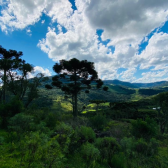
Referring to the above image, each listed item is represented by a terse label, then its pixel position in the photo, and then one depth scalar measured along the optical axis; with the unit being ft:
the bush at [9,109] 31.76
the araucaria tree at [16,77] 56.90
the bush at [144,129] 35.27
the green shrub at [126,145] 25.81
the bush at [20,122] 23.75
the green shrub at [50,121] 36.48
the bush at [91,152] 18.31
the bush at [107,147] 22.10
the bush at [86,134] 28.02
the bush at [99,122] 45.84
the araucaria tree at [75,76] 55.42
